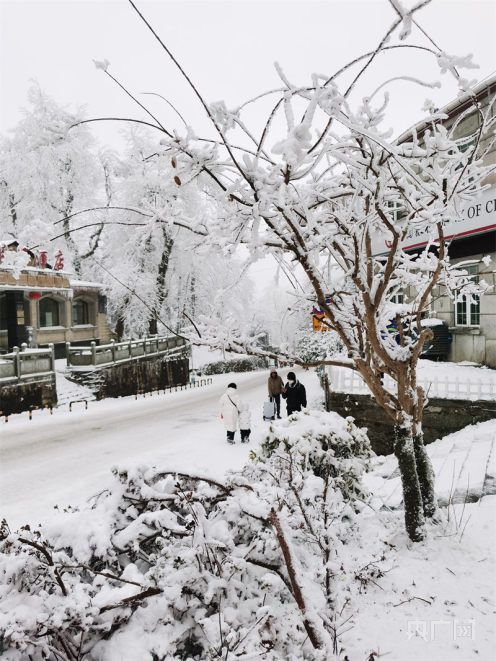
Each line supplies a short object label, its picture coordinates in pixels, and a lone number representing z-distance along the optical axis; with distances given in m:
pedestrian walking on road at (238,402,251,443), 10.32
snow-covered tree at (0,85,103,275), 28.14
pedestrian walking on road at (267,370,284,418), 11.86
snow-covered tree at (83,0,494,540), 2.21
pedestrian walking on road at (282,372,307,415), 11.18
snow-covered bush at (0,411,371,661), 2.45
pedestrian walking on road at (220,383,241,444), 10.29
